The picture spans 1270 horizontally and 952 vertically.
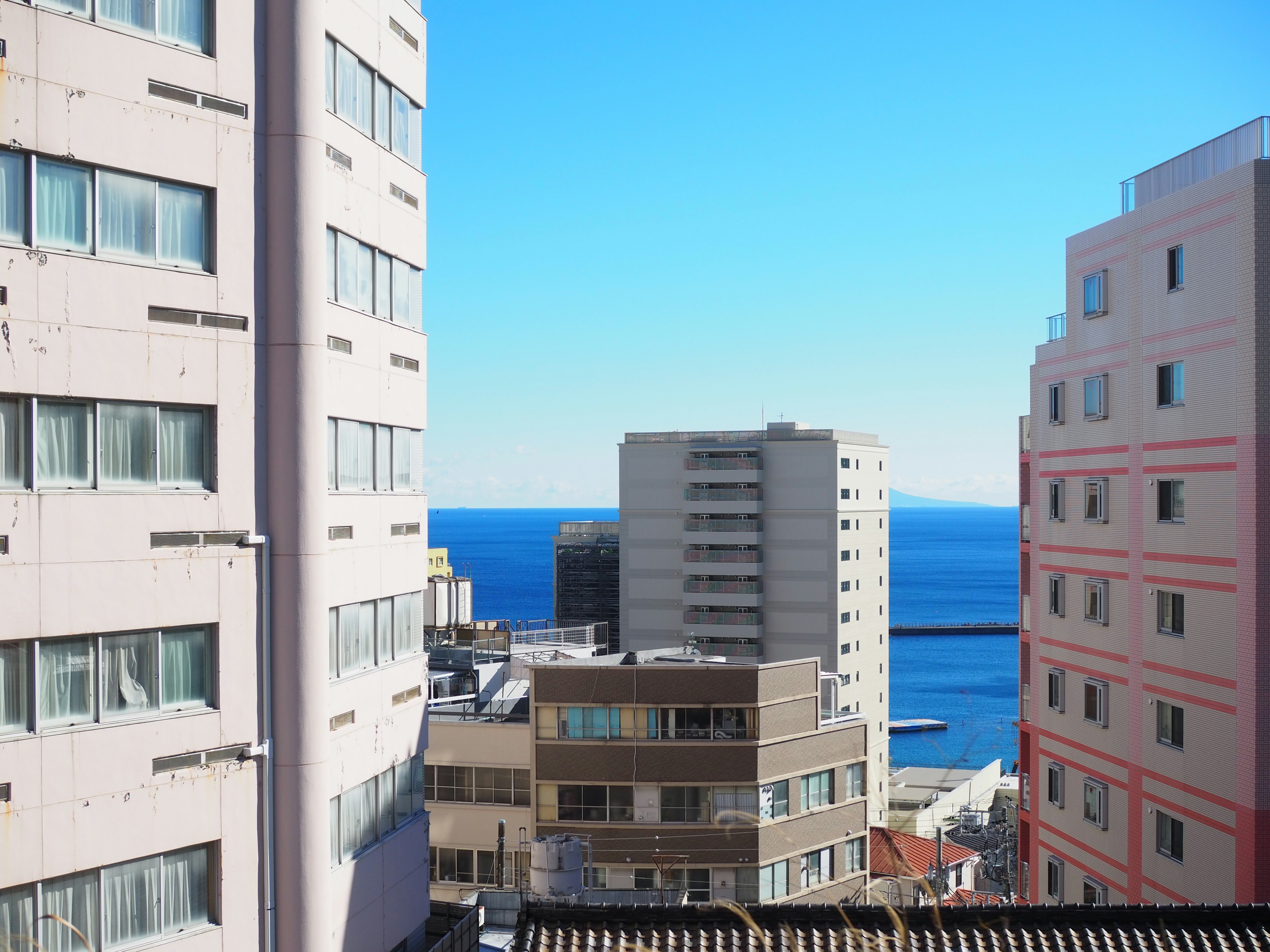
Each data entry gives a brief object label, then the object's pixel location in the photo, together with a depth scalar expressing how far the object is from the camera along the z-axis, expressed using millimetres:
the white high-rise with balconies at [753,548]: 103000
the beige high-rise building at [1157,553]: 27031
